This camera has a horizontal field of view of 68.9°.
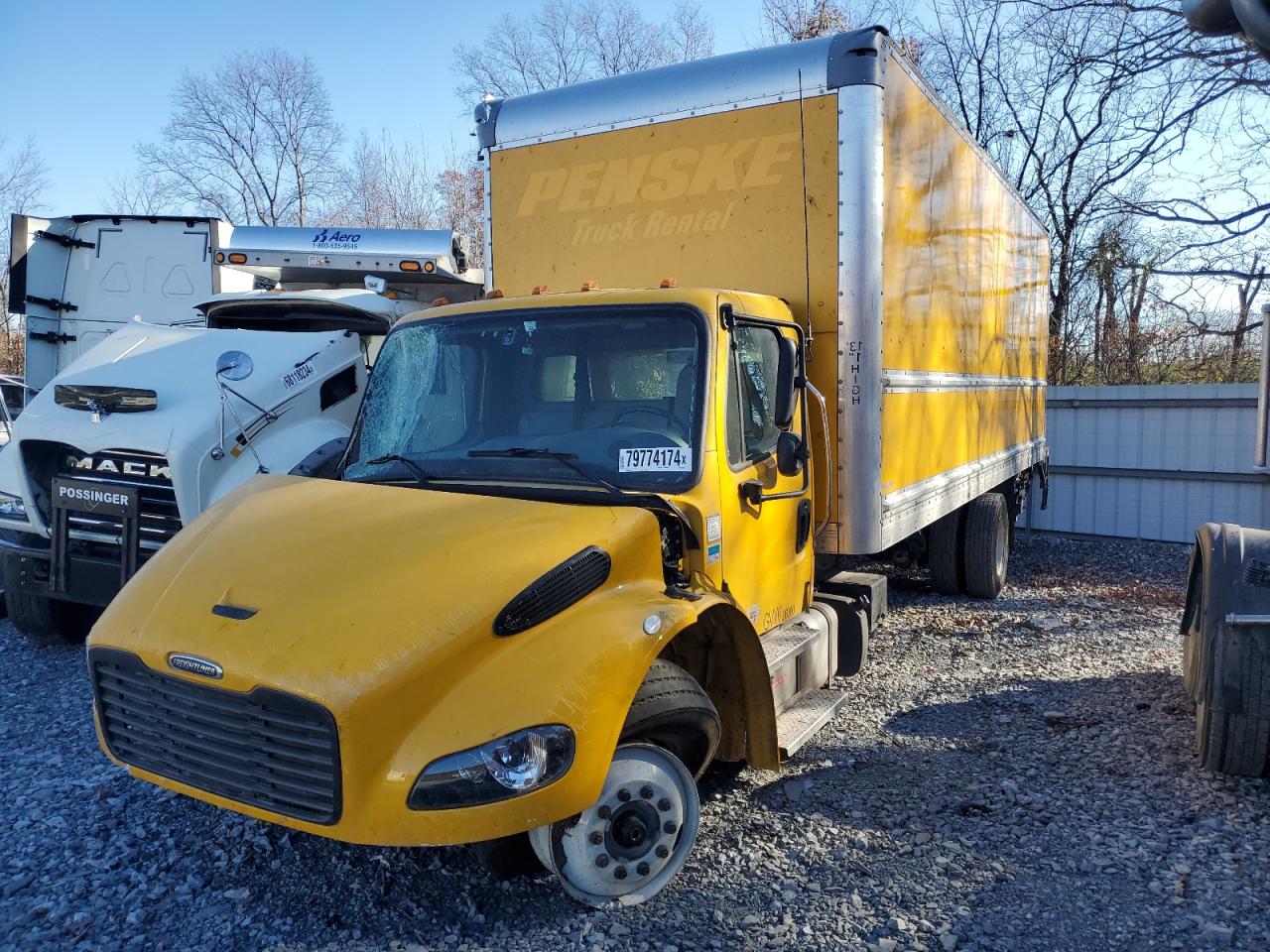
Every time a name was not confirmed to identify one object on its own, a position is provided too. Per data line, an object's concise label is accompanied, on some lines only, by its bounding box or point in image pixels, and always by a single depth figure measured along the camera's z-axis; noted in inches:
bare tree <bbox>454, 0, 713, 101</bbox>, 1114.1
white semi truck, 221.3
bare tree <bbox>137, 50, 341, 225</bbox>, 1349.7
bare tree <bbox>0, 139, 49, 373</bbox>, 1059.9
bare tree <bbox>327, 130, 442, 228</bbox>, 1253.1
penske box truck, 108.4
